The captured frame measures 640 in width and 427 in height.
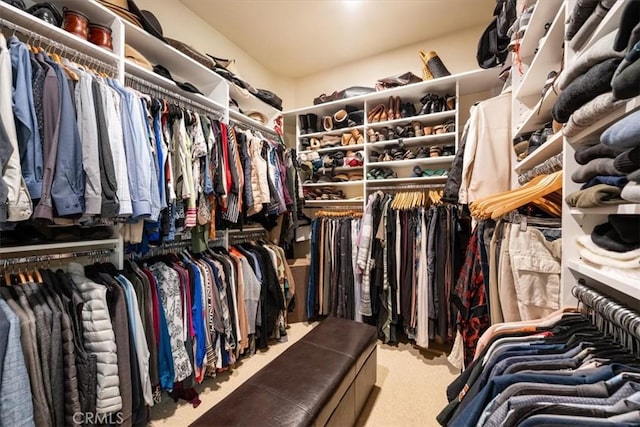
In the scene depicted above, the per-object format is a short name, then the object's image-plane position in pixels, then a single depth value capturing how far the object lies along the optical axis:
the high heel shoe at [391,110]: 2.60
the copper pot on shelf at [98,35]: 1.43
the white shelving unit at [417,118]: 2.30
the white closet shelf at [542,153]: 0.90
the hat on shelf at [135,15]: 1.50
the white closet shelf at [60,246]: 1.09
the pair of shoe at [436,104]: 2.37
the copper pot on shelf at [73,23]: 1.33
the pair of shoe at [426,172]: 2.43
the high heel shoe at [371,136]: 2.70
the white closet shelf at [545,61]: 0.94
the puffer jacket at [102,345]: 1.16
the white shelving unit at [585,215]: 0.56
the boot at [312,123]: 3.10
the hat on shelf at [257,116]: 2.55
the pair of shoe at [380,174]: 2.68
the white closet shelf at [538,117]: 0.98
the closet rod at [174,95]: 1.68
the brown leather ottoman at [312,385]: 1.01
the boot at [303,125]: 3.12
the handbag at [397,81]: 2.50
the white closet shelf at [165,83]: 1.58
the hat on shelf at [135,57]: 1.59
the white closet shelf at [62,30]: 1.12
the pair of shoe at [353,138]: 2.79
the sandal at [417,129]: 2.47
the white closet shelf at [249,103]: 2.37
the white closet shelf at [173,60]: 1.67
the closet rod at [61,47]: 1.16
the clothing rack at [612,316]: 0.52
